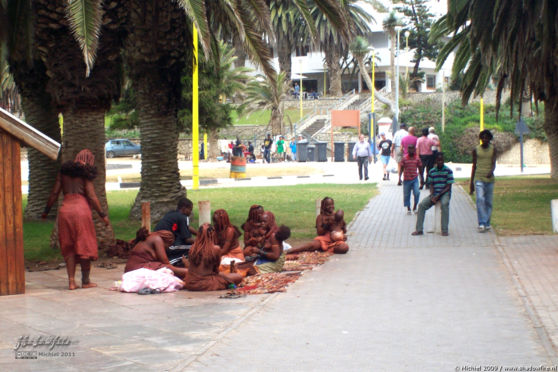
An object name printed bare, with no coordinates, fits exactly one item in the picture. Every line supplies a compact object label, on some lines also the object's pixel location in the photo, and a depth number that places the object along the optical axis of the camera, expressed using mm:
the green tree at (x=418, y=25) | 72569
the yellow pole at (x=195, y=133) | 23056
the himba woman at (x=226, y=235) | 10500
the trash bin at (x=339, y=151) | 50094
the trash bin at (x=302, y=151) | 50469
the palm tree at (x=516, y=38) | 17578
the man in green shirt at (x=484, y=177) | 13680
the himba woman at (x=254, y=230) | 10594
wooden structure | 8953
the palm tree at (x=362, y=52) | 61312
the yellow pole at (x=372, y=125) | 50594
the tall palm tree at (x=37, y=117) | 16380
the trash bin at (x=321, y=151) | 50531
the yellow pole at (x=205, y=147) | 52419
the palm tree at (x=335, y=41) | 68000
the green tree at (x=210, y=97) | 33250
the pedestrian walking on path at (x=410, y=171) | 16266
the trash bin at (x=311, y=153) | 51062
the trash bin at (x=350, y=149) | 52262
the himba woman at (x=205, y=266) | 9117
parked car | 57031
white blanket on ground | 9227
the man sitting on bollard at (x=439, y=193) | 13680
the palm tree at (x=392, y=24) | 57781
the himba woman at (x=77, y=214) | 9250
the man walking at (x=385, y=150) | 26517
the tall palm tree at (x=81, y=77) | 11961
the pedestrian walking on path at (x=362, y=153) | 27312
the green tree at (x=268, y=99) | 58094
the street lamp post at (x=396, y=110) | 38781
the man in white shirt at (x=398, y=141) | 24169
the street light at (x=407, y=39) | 68656
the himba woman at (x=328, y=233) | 12016
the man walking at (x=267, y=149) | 48812
